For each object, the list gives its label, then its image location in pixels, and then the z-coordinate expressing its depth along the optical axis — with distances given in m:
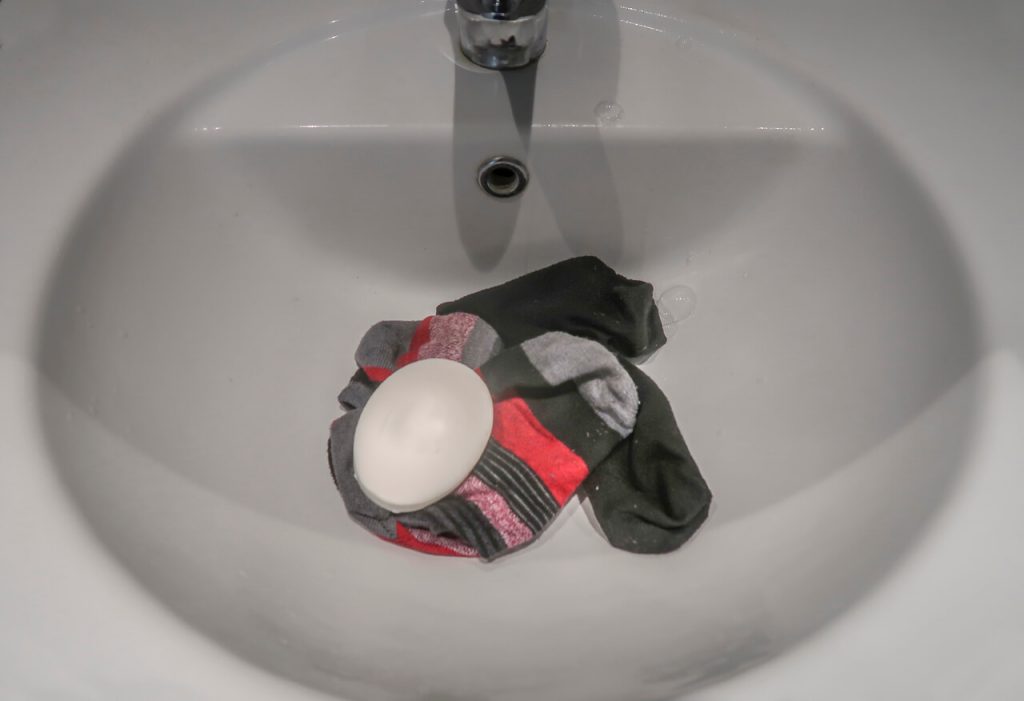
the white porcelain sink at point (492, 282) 0.41
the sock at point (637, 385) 0.50
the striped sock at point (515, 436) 0.51
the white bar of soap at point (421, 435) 0.49
